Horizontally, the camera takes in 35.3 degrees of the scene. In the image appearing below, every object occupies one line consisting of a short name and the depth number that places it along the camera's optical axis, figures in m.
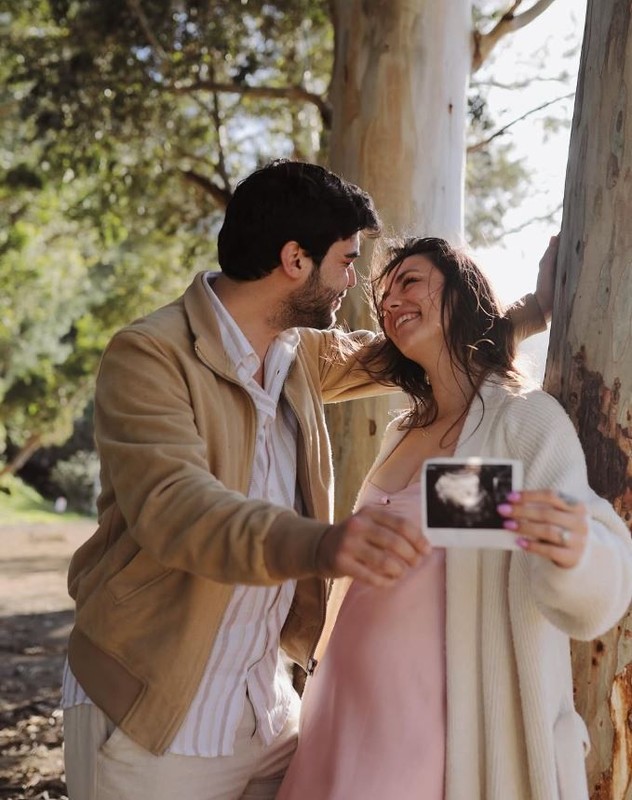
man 2.13
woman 2.11
